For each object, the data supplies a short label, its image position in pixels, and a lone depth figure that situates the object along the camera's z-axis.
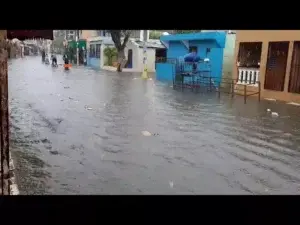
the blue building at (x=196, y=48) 19.48
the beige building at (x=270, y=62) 14.49
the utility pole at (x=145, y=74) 26.26
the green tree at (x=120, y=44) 31.80
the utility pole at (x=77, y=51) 46.50
